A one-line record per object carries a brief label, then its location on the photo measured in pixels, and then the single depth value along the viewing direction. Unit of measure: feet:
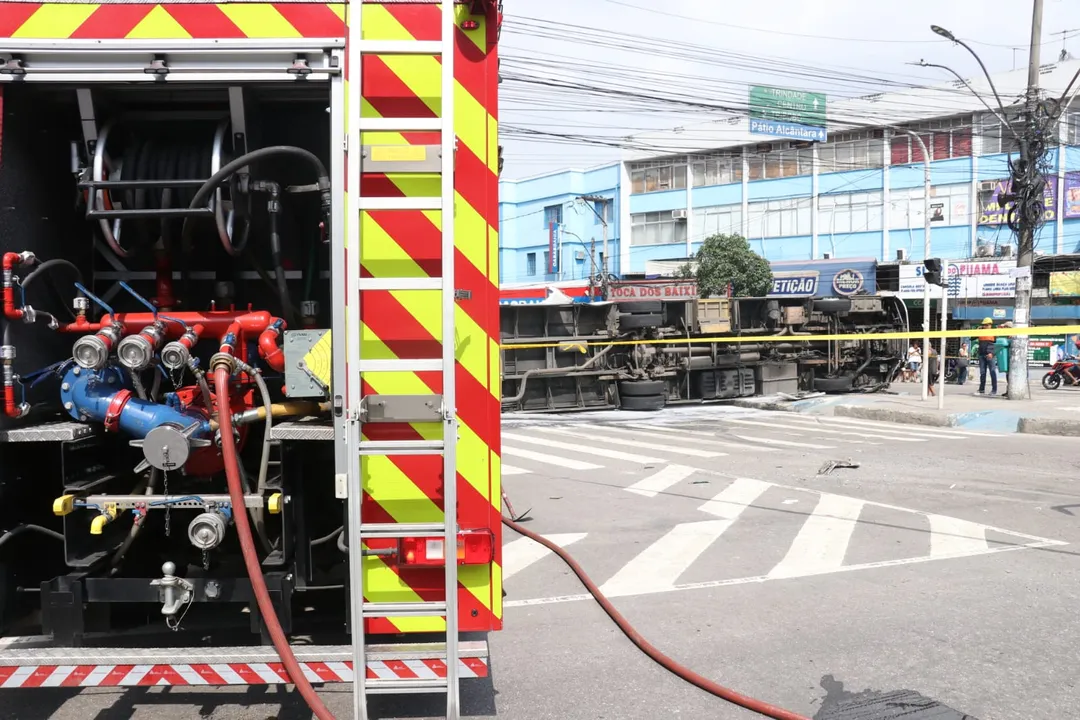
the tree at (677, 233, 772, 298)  132.16
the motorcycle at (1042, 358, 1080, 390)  80.18
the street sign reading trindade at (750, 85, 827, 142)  99.21
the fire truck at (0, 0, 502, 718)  10.61
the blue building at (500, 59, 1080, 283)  135.33
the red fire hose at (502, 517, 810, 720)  13.46
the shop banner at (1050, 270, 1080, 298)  120.67
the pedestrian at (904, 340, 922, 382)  89.25
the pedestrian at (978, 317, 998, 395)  71.10
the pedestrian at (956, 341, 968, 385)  89.61
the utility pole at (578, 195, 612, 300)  172.57
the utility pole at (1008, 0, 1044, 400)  62.59
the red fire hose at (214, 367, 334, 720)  10.56
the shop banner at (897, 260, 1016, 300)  124.77
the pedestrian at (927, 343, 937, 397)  88.95
